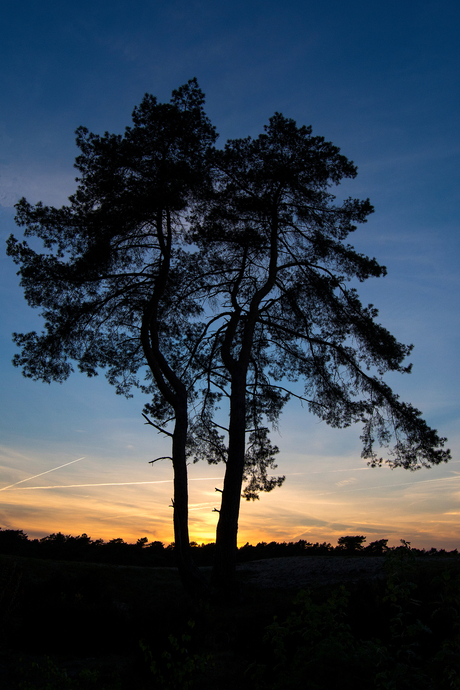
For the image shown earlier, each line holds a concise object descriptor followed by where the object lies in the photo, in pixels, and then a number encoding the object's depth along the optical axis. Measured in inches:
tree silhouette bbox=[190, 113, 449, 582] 457.4
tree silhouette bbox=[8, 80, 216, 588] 415.8
